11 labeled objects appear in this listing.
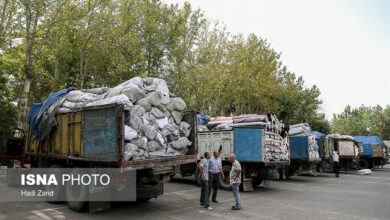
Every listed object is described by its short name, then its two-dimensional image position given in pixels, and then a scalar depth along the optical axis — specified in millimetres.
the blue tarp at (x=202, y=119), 13252
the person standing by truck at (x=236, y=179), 7293
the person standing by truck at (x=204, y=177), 7566
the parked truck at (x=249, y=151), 10148
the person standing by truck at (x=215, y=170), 8062
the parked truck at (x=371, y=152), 23281
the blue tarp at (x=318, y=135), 19356
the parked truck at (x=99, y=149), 5746
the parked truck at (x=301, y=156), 14211
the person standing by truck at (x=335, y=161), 16812
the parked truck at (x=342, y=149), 20047
